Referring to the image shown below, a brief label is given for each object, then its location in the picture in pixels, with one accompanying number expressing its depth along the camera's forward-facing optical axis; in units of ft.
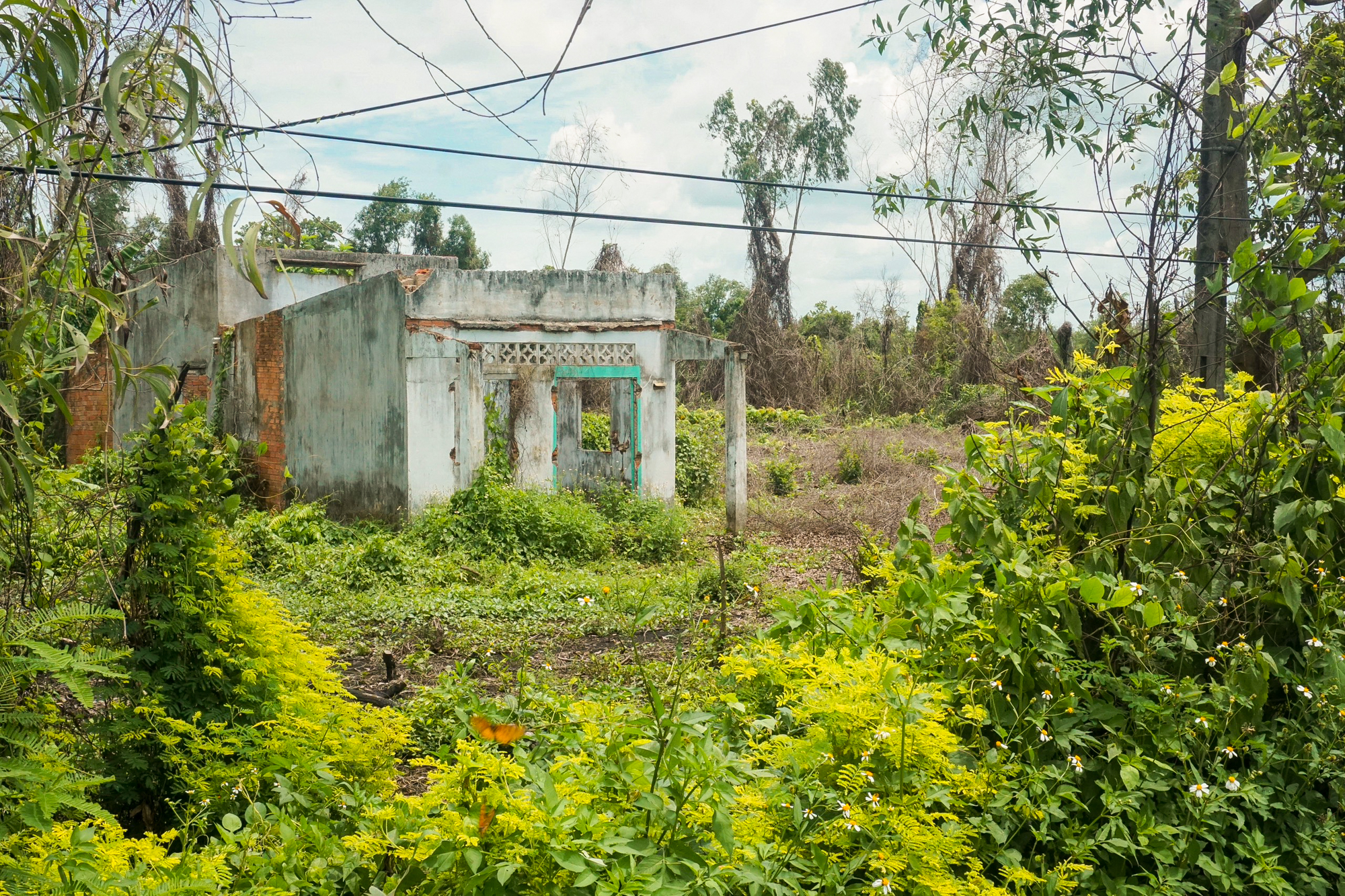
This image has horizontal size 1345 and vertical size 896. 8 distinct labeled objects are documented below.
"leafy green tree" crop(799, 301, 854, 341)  97.35
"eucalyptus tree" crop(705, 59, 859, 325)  93.20
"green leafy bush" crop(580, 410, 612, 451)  52.85
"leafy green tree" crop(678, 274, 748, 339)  100.12
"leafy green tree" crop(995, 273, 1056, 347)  85.20
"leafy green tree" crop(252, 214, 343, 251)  74.59
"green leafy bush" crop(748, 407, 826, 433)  73.15
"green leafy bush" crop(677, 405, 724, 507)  49.46
